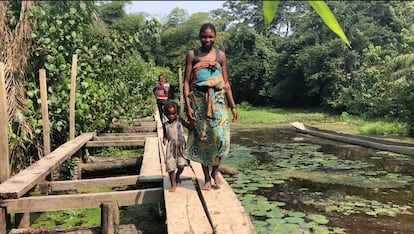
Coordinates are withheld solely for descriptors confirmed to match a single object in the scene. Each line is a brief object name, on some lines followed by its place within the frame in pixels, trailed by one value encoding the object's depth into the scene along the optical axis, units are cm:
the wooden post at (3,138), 345
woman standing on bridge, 301
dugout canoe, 797
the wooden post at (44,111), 467
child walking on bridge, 315
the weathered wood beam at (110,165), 580
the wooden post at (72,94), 538
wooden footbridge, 244
